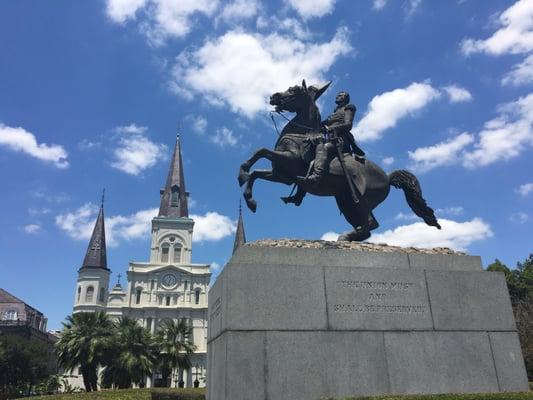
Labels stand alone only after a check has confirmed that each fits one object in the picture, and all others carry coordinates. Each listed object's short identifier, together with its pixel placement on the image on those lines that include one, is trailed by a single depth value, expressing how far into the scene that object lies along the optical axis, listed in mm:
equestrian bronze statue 9125
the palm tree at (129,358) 32562
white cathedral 81938
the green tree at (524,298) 29922
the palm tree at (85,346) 33625
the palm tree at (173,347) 37656
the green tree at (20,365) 44781
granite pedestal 6793
